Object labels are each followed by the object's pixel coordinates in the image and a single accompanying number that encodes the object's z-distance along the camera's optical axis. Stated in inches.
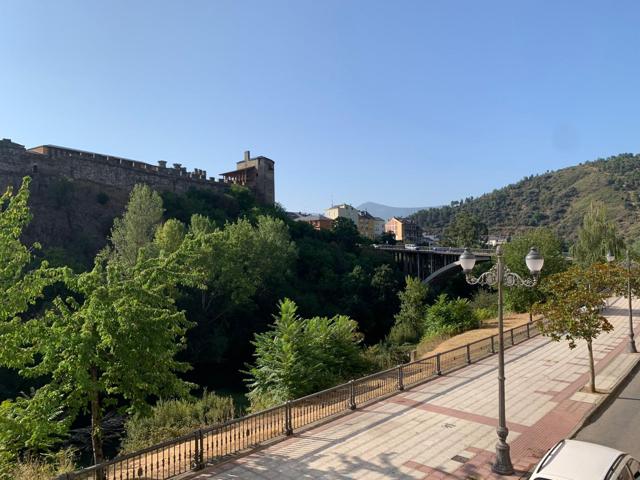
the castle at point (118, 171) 1812.1
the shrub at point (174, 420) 552.5
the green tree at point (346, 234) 2829.7
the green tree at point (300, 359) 653.9
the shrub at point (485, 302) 1459.2
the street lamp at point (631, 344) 807.1
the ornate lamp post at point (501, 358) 362.6
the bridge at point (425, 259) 2337.6
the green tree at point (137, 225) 1526.8
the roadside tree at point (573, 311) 546.9
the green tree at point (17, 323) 287.9
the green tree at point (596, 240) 1480.3
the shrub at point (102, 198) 2048.5
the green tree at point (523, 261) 1250.6
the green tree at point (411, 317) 1362.0
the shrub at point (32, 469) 287.3
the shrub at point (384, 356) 878.4
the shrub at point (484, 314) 1282.0
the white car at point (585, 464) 268.3
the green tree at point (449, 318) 1162.6
